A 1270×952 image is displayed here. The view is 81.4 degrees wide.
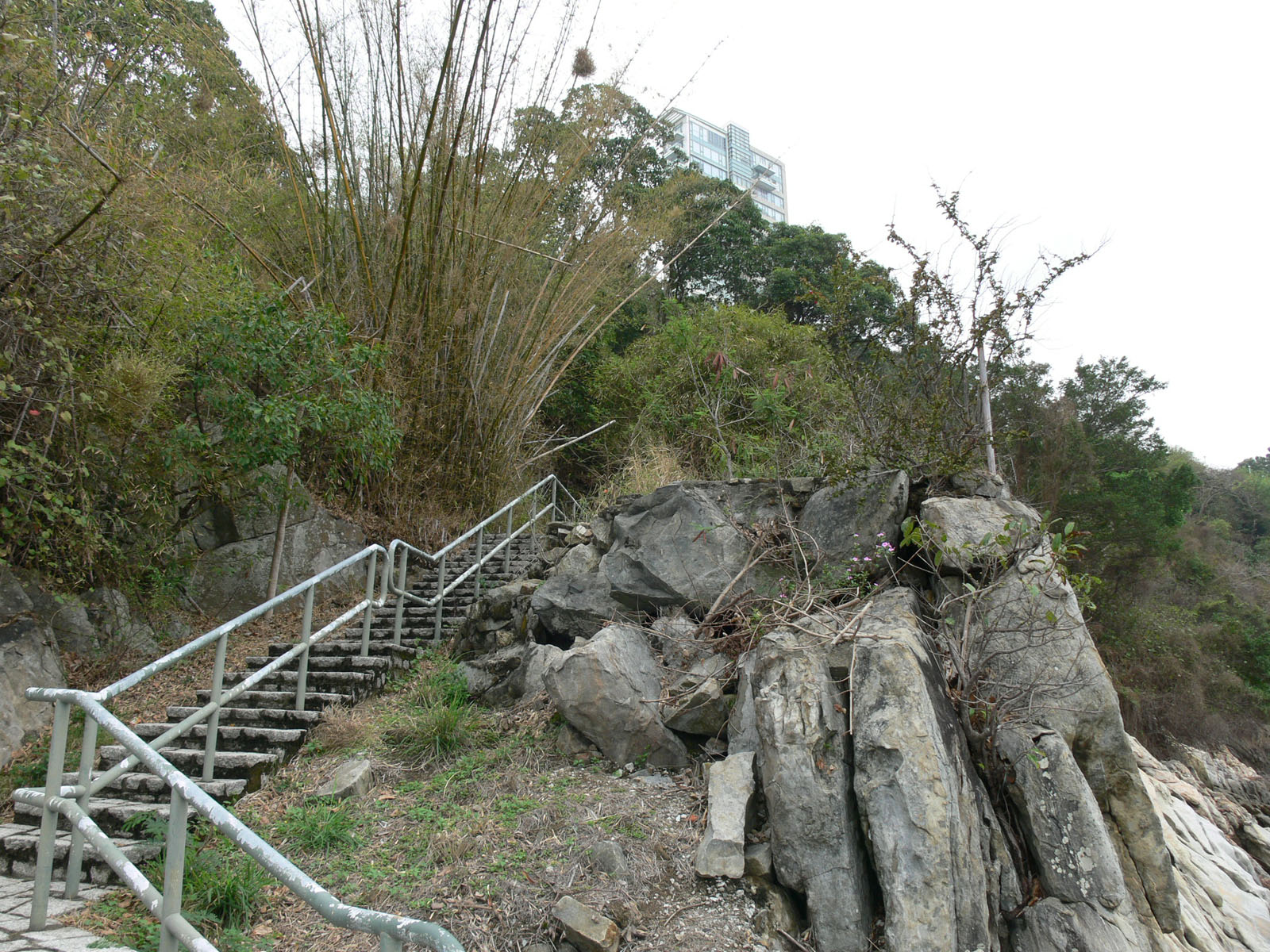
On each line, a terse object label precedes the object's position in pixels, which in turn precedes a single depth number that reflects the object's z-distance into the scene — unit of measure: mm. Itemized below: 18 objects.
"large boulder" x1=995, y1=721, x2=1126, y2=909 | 3221
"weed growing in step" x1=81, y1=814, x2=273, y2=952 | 2559
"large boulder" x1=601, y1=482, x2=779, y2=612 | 5180
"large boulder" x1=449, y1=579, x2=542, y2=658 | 5621
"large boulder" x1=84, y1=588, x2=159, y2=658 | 5293
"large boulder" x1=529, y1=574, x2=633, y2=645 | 5277
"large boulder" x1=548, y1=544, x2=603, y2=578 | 6246
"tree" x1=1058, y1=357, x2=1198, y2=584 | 13039
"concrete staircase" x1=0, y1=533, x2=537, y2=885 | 3217
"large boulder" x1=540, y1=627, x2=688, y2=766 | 4125
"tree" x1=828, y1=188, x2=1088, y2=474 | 5262
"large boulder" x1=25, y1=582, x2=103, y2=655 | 4922
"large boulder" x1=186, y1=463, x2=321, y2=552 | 6227
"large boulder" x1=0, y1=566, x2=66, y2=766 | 4387
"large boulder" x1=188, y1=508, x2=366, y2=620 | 6379
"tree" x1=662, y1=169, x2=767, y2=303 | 16703
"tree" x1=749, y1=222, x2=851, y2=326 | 16406
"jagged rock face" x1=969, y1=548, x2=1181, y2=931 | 3668
